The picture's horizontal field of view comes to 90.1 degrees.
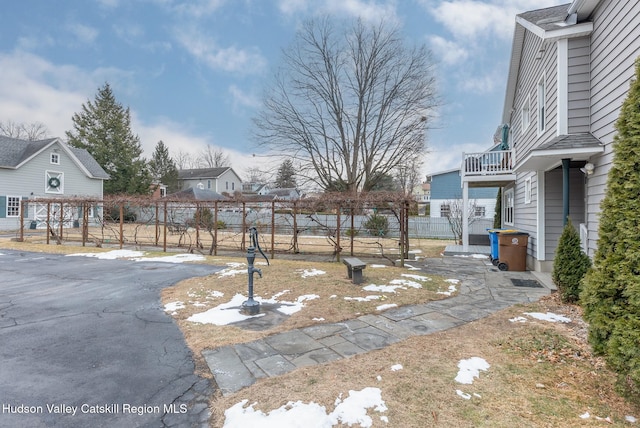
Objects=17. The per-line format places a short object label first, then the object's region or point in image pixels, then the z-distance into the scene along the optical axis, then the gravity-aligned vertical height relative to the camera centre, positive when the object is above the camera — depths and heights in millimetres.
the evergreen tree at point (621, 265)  2369 -385
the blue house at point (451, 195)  25719 +1804
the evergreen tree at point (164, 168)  43344 +6449
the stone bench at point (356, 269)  6594 -1129
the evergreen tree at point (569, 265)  5227 -789
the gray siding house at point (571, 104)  5281 +2254
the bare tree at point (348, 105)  19453 +7034
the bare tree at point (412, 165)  20625 +3433
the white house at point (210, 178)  45719 +5321
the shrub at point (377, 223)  11814 -291
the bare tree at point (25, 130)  35656 +9593
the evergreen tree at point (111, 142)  31906 +7302
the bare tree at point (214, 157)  53531 +9689
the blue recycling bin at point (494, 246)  9145 -862
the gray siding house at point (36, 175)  20641 +2713
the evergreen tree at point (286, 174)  20969 +2770
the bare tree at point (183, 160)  53625 +9257
